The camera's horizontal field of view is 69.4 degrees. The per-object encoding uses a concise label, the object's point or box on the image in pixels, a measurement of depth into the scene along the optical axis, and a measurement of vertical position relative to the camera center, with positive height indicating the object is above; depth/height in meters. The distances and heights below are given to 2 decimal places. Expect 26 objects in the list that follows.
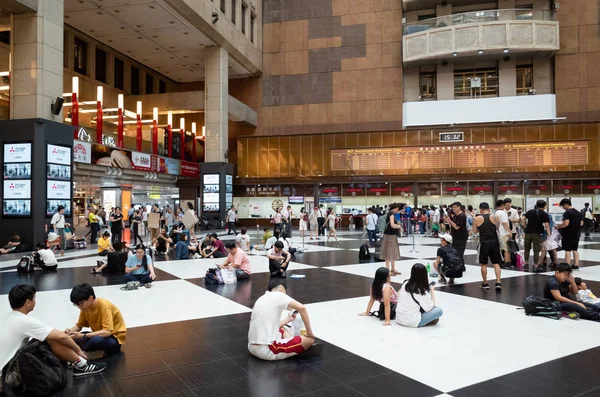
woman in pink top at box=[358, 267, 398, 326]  6.09 -1.26
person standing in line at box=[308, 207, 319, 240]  22.16 -0.85
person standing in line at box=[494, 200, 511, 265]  10.87 -0.66
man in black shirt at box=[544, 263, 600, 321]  6.29 -1.38
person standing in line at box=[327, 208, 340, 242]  20.02 -0.77
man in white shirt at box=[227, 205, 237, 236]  24.95 -0.86
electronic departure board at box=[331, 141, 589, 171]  28.80 +3.42
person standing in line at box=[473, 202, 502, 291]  8.39 -0.73
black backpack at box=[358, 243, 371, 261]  13.11 -1.44
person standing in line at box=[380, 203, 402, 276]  9.95 -0.82
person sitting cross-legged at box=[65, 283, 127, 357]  4.76 -1.38
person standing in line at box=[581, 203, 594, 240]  22.66 -0.78
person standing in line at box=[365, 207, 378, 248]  15.88 -0.75
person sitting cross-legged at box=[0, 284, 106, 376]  3.86 -1.12
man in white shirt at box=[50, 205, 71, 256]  14.98 -0.60
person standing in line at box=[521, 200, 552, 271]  10.74 -0.58
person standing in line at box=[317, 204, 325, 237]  23.48 -0.91
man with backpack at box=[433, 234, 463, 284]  9.05 -1.21
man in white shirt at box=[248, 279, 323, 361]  4.69 -1.40
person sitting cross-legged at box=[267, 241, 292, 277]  10.23 -1.32
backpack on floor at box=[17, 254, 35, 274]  10.80 -1.50
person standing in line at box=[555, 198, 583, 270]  10.41 -0.53
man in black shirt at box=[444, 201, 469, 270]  9.34 -0.52
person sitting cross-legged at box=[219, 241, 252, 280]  9.93 -1.33
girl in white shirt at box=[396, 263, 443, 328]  5.90 -1.37
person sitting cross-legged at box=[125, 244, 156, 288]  9.13 -1.36
